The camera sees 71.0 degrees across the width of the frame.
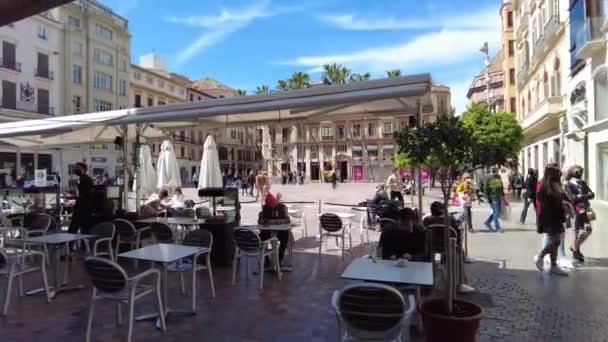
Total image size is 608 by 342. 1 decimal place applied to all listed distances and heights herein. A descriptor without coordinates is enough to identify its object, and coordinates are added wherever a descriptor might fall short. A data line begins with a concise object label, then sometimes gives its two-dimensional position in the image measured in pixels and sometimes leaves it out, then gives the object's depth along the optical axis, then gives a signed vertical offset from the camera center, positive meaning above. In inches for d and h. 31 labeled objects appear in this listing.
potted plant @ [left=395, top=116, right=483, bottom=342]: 123.3 +4.3
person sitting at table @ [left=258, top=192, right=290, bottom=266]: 267.4 -23.7
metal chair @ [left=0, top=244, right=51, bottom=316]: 183.5 -38.5
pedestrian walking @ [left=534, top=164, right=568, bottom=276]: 244.8 -19.1
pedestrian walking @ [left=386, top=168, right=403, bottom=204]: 455.8 -7.5
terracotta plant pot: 122.0 -41.4
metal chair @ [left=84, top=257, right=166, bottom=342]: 143.2 -34.5
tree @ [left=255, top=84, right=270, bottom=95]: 1882.5 +412.7
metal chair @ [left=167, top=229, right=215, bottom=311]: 202.2 -30.4
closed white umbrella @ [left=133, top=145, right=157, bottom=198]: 494.6 +8.7
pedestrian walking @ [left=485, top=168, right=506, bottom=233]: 402.0 -14.9
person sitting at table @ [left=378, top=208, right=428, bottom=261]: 182.7 -26.4
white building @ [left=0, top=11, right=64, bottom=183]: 1171.9 +310.9
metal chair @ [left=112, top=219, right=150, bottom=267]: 264.4 -31.5
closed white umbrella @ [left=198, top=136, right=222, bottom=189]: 459.5 +12.9
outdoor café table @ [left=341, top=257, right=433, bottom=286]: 136.5 -31.4
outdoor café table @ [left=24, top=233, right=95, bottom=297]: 206.2 -28.8
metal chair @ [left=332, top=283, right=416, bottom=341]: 112.3 -35.0
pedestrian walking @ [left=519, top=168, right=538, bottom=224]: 460.1 -12.5
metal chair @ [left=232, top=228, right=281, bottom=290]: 223.0 -33.7
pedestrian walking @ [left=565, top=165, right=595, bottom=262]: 265.4 -17.1
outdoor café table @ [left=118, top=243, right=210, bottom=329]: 166.7 -29.6
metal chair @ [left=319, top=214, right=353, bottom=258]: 296.5 -30.1
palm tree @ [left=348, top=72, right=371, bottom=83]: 1818.4 +447.8
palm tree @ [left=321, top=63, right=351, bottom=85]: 1818.4 +459.6
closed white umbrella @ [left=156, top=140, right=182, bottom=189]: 501.0 +15.5
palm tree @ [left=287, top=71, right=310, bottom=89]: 1834.4 +439.6
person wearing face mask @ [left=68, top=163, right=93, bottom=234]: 291.7 -14.7
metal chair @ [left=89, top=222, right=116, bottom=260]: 232.7 -27.9
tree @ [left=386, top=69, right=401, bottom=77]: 1711.7 +437.4
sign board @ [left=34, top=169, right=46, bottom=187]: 518.8 +6.5
